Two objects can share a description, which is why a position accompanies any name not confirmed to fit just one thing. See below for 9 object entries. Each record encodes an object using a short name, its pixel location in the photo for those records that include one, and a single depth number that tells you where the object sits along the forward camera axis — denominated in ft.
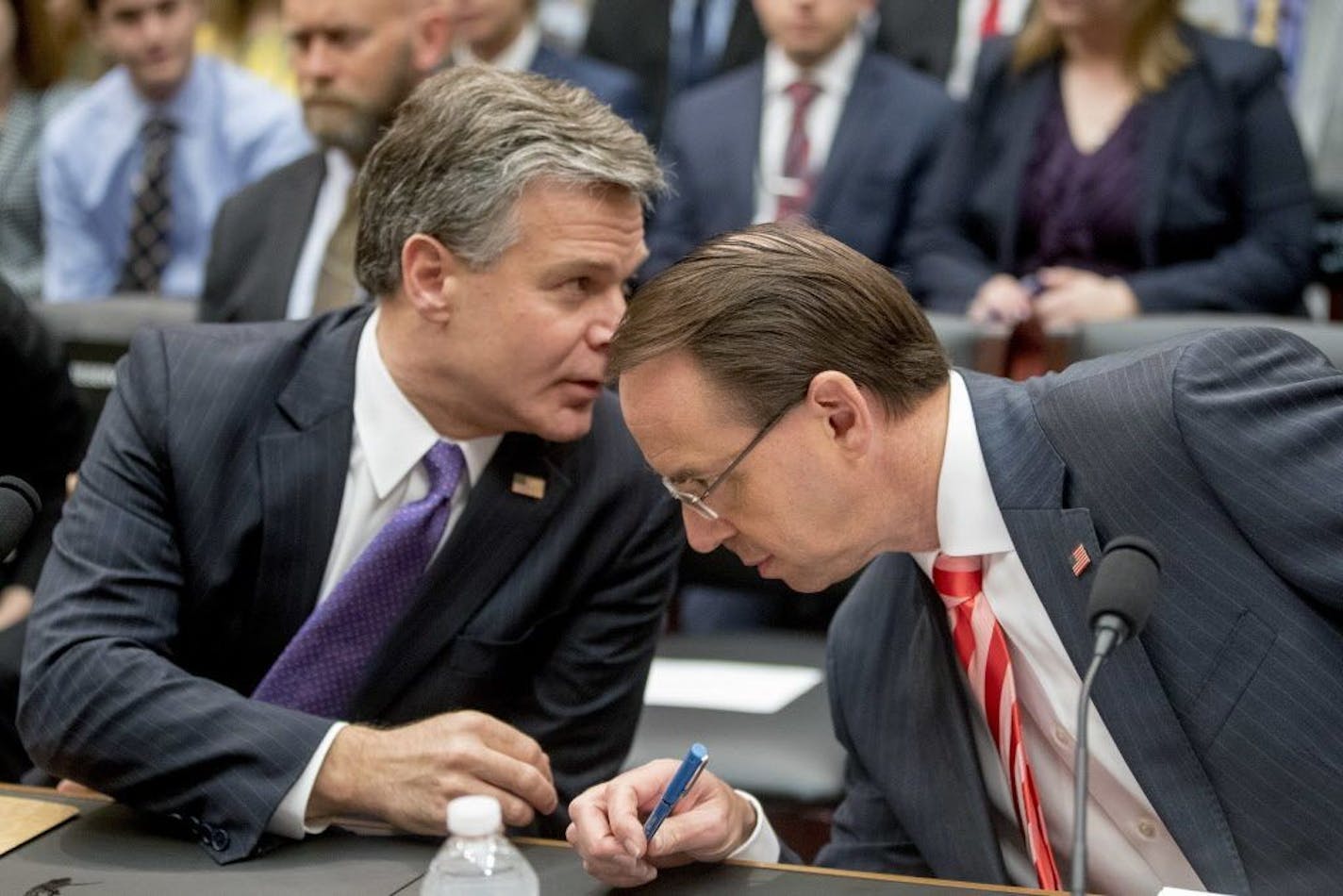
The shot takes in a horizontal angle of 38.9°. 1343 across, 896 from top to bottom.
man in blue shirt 16.24
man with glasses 6.16
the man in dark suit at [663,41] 16.37
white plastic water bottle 5.33
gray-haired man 7.63
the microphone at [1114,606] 4.81
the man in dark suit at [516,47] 15.76
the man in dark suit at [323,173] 13.42
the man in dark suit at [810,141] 14.35
